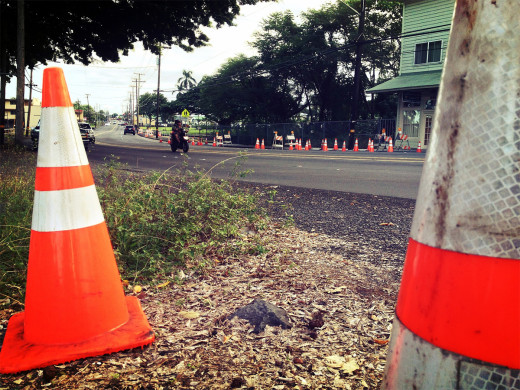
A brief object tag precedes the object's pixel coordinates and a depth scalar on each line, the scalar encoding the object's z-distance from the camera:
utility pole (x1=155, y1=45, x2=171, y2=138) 62.66
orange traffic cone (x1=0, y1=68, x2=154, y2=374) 2.00
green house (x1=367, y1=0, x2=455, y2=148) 24.18
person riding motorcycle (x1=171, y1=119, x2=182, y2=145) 19.45
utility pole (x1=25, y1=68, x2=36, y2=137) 40.46
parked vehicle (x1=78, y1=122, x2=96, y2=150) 23.51
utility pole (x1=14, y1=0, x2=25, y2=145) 17.42
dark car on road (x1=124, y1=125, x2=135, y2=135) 84.62
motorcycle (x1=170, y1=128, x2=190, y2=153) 20.03
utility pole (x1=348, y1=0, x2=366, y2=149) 26.34
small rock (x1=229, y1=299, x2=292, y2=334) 2.23
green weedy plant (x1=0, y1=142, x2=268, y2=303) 3.01
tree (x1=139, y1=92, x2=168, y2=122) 121.48
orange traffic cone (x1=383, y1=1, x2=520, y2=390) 0.92
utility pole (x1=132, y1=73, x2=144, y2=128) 105.11
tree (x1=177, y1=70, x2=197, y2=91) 139.75
